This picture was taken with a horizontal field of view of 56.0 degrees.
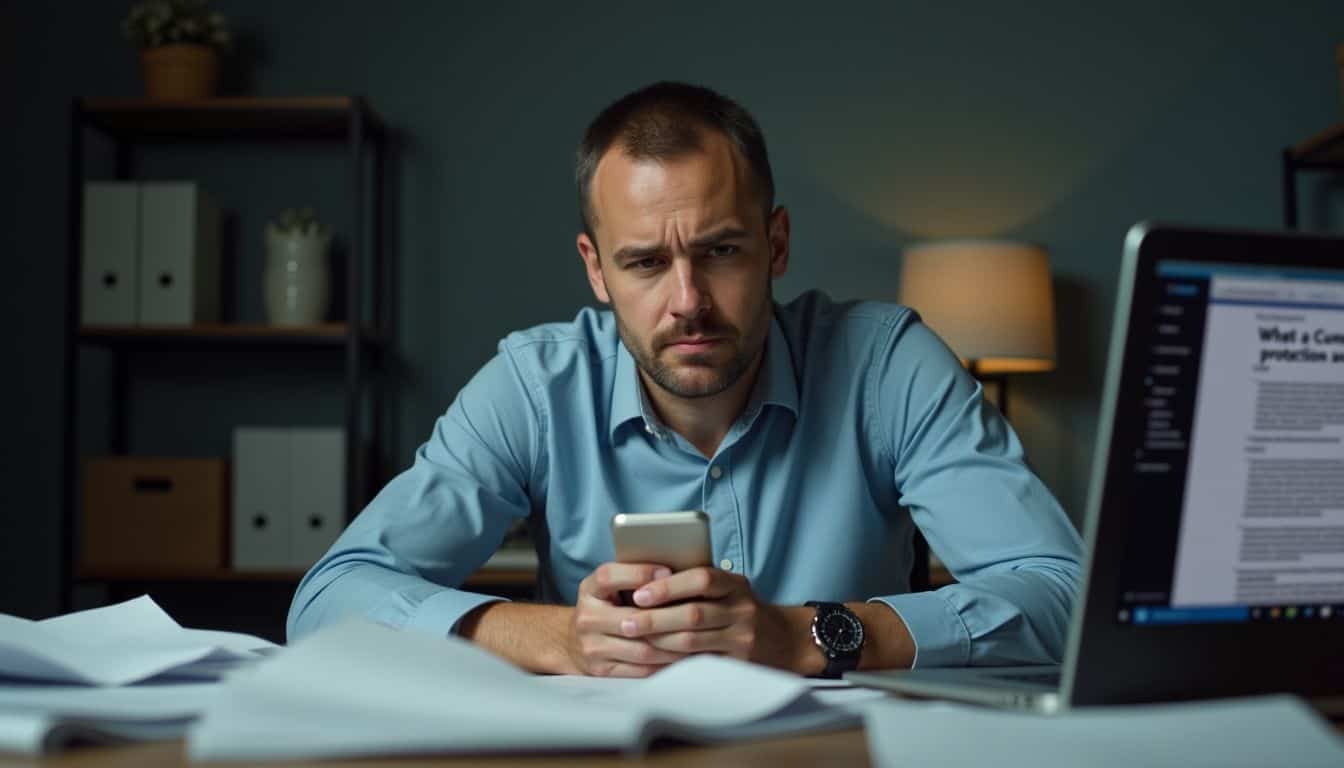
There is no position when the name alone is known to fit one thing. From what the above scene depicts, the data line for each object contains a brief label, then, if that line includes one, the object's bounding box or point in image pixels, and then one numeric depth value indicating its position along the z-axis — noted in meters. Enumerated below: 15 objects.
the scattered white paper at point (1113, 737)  0.57
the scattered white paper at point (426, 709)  0.61
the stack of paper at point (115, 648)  0.81
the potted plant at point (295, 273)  3.07
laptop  0.72
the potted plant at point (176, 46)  3.10
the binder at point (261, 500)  2.99
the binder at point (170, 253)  3.00
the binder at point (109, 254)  3.00
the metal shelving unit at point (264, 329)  2.96
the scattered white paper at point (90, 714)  0.65
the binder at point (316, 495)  2.97
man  1.42
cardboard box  2.97
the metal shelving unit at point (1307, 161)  3.15
